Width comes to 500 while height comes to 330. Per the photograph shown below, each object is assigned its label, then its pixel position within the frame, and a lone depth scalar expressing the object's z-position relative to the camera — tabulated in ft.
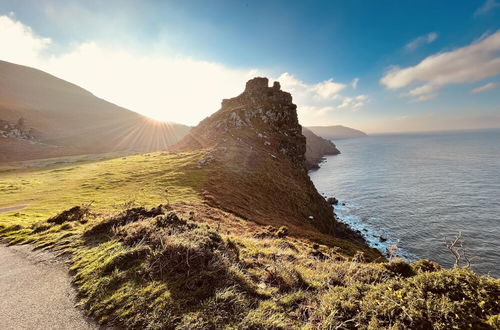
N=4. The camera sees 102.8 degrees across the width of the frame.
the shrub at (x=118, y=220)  41.78
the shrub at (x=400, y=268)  30.89
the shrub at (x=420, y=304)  16.56
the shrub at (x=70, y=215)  52.85
